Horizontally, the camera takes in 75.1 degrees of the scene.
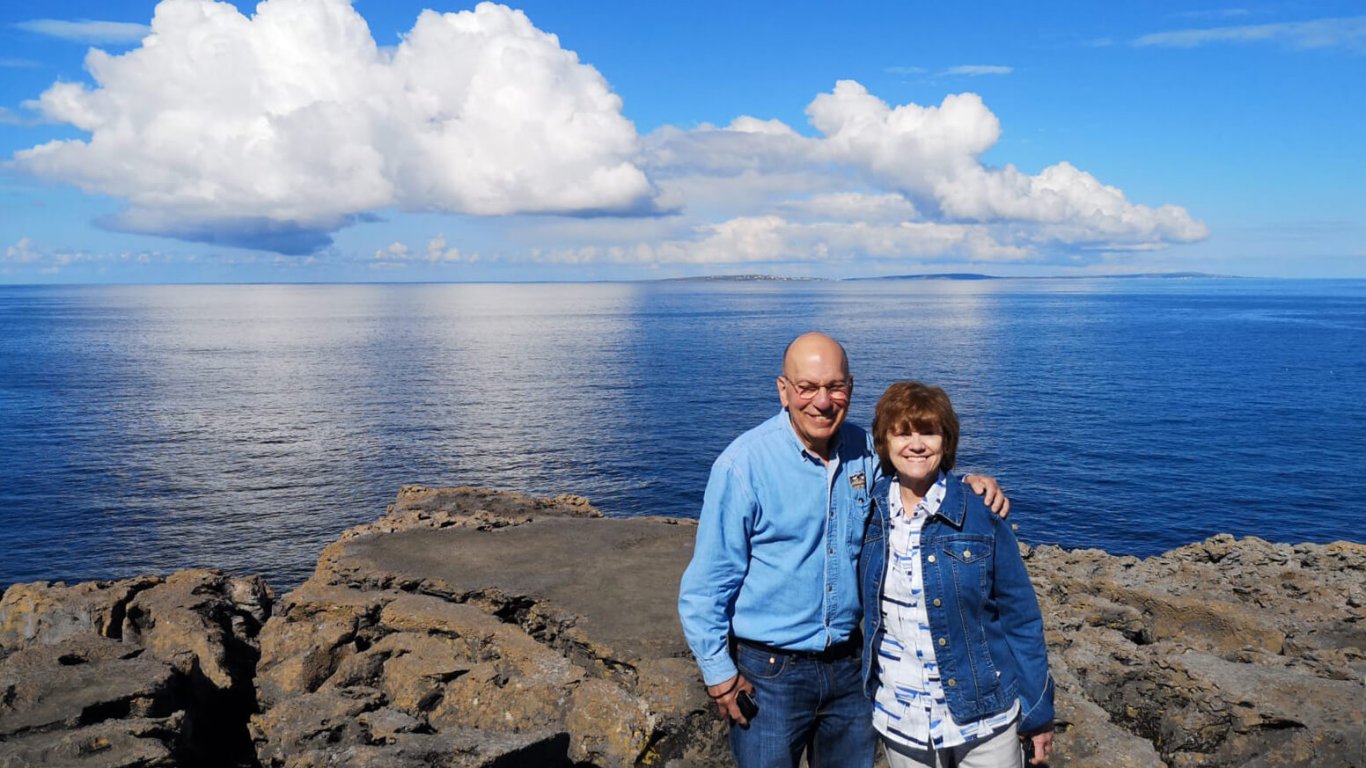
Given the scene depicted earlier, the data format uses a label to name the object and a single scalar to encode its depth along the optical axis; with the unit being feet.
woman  16.51
